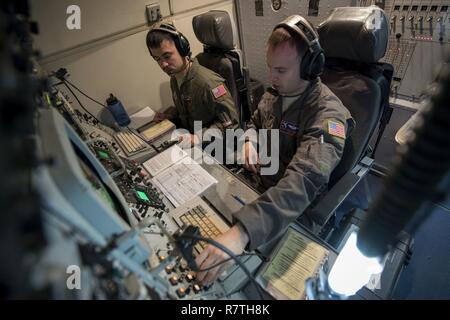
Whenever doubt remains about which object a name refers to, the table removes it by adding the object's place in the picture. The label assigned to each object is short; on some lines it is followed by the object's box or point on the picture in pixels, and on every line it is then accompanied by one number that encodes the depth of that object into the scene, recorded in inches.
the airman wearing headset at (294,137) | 31.0
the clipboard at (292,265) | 29.0
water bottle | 71.6
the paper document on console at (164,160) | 50.3
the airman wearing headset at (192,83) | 59.6
